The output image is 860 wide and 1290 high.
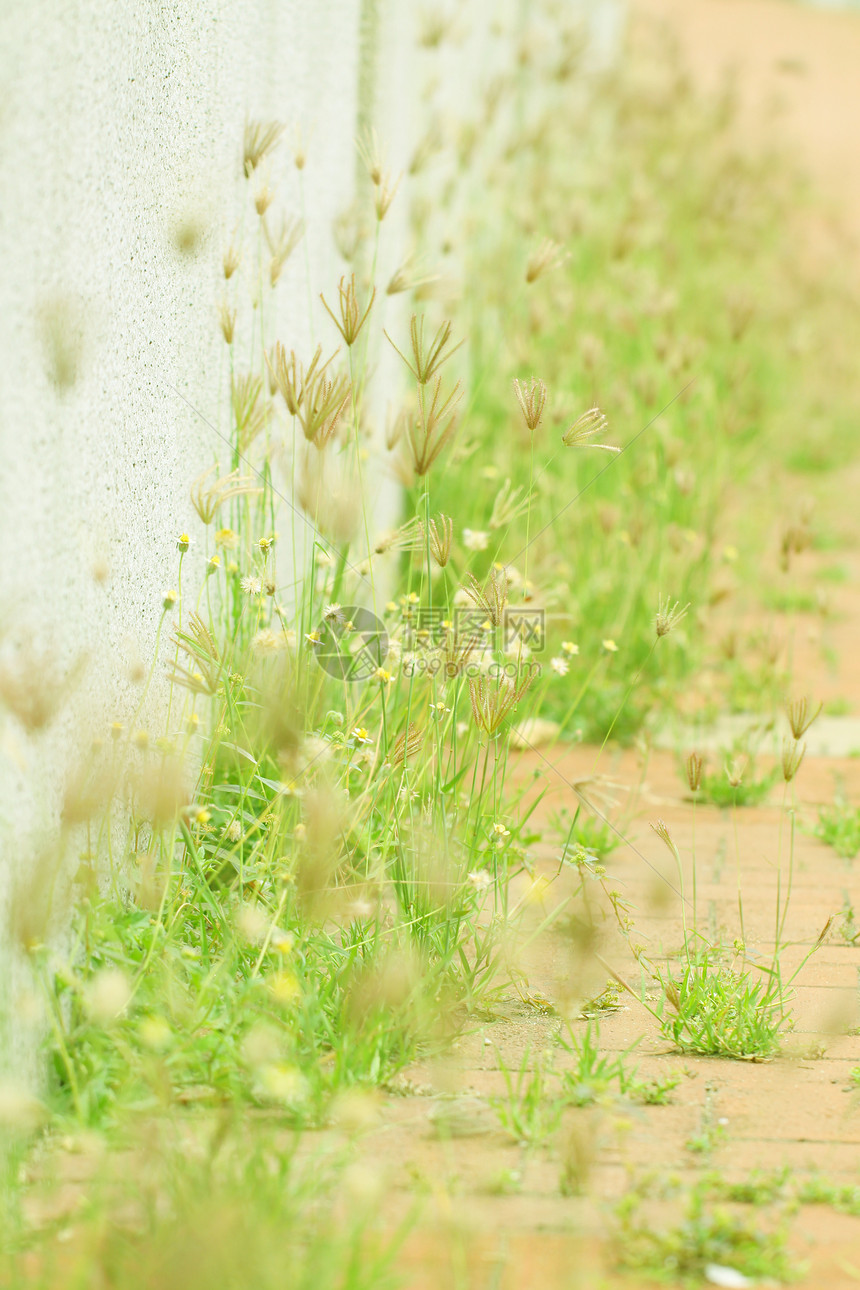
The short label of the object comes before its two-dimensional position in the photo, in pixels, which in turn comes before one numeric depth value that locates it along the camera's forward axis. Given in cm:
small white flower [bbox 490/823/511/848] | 433
